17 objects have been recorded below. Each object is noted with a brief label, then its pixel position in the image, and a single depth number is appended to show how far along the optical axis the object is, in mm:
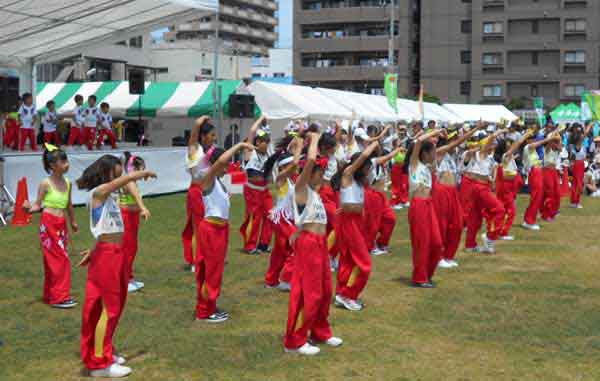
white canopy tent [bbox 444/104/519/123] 45338
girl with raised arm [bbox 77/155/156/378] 5680
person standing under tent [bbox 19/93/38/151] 20922
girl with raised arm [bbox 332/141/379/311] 7539
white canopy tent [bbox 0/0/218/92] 18359
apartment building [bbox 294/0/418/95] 74500
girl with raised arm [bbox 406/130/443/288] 8719
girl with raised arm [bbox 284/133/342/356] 6117
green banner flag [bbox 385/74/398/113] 30172
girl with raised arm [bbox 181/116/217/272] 8391
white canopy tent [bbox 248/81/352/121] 25156
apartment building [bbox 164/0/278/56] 99000
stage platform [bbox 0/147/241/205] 15688
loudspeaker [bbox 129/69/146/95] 22917
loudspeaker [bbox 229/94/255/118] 20703
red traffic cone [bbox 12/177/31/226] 14027
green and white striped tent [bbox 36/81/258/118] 26281
